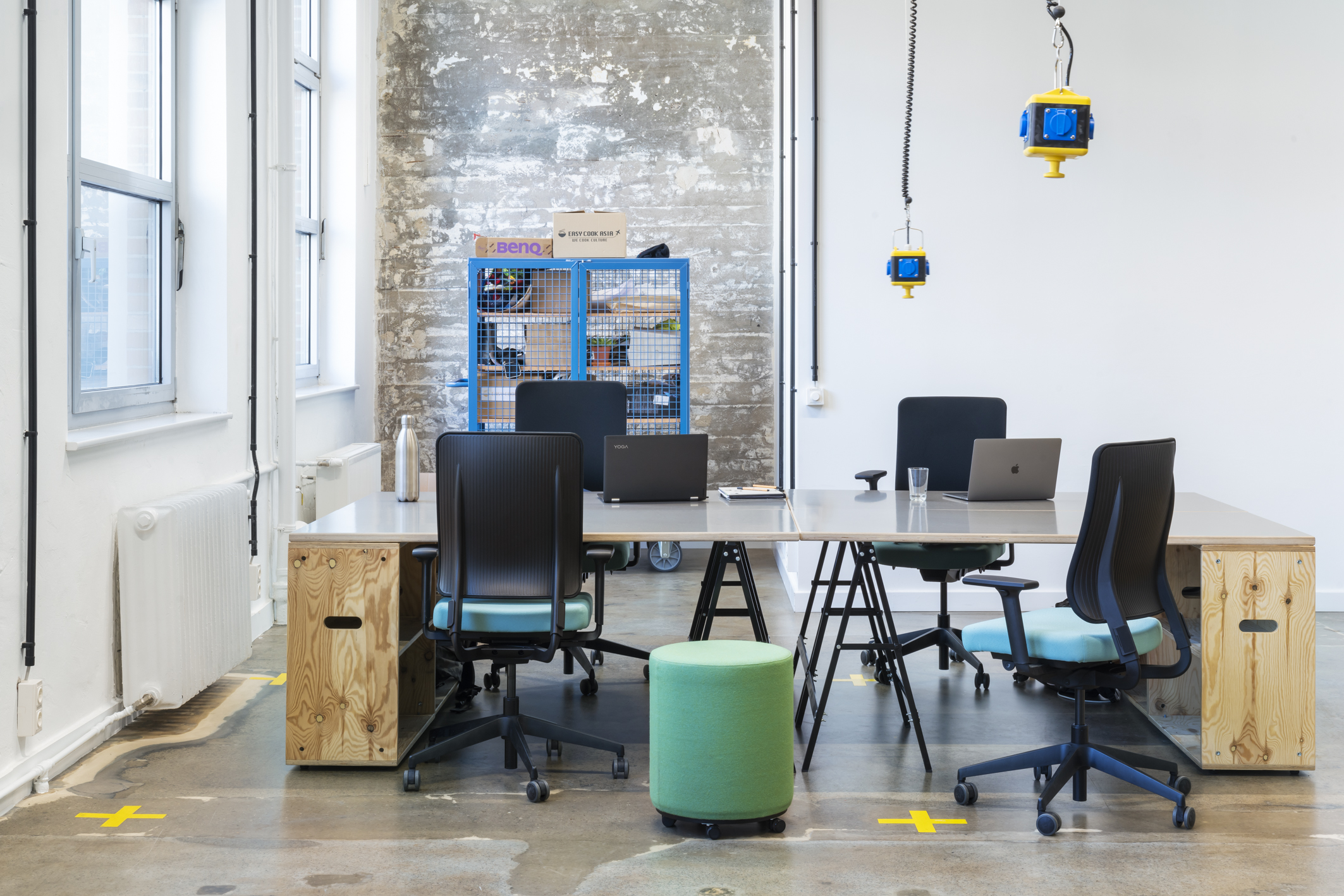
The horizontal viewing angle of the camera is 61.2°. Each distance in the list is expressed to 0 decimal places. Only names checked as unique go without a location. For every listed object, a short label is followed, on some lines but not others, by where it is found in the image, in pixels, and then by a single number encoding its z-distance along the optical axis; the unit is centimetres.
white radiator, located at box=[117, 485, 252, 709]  380
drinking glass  418
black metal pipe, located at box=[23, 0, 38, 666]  320
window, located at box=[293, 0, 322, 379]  665
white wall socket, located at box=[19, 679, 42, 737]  321
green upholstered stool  299
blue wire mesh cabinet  669
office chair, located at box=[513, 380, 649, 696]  516
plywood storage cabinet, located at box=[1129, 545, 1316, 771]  346
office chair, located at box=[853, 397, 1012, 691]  487
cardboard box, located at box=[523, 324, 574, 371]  676
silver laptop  414
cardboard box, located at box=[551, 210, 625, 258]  666
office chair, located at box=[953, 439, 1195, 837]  307
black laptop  411
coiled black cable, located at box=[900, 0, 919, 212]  458
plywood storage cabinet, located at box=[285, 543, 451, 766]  348
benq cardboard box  673
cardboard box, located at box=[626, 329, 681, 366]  678
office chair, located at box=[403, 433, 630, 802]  325
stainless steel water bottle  402
